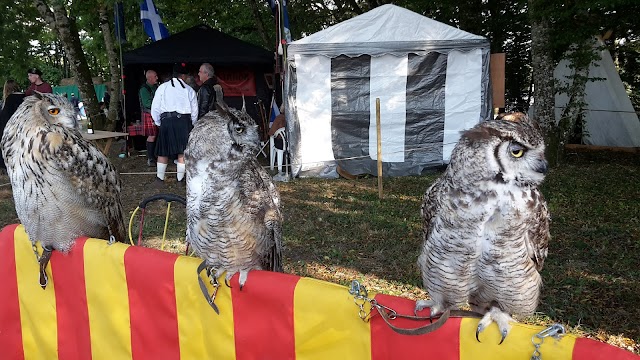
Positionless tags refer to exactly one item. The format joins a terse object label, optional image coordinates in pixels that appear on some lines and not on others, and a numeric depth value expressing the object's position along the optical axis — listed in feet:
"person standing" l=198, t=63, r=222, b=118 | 28.02
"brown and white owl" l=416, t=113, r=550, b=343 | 5.97
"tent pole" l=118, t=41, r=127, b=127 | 42.14
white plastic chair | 32.68
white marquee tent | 30.86
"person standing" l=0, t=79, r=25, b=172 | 29.48
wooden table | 27.67
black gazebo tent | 39.09
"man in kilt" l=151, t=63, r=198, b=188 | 28.09
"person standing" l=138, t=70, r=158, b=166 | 35.55
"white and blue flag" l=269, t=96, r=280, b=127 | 40.52
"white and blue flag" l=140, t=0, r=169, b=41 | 42.29
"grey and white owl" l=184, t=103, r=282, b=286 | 7.57
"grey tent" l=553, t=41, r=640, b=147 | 39.37
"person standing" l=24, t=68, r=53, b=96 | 27.73
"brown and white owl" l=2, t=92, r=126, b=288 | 8.05
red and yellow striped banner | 4.92
